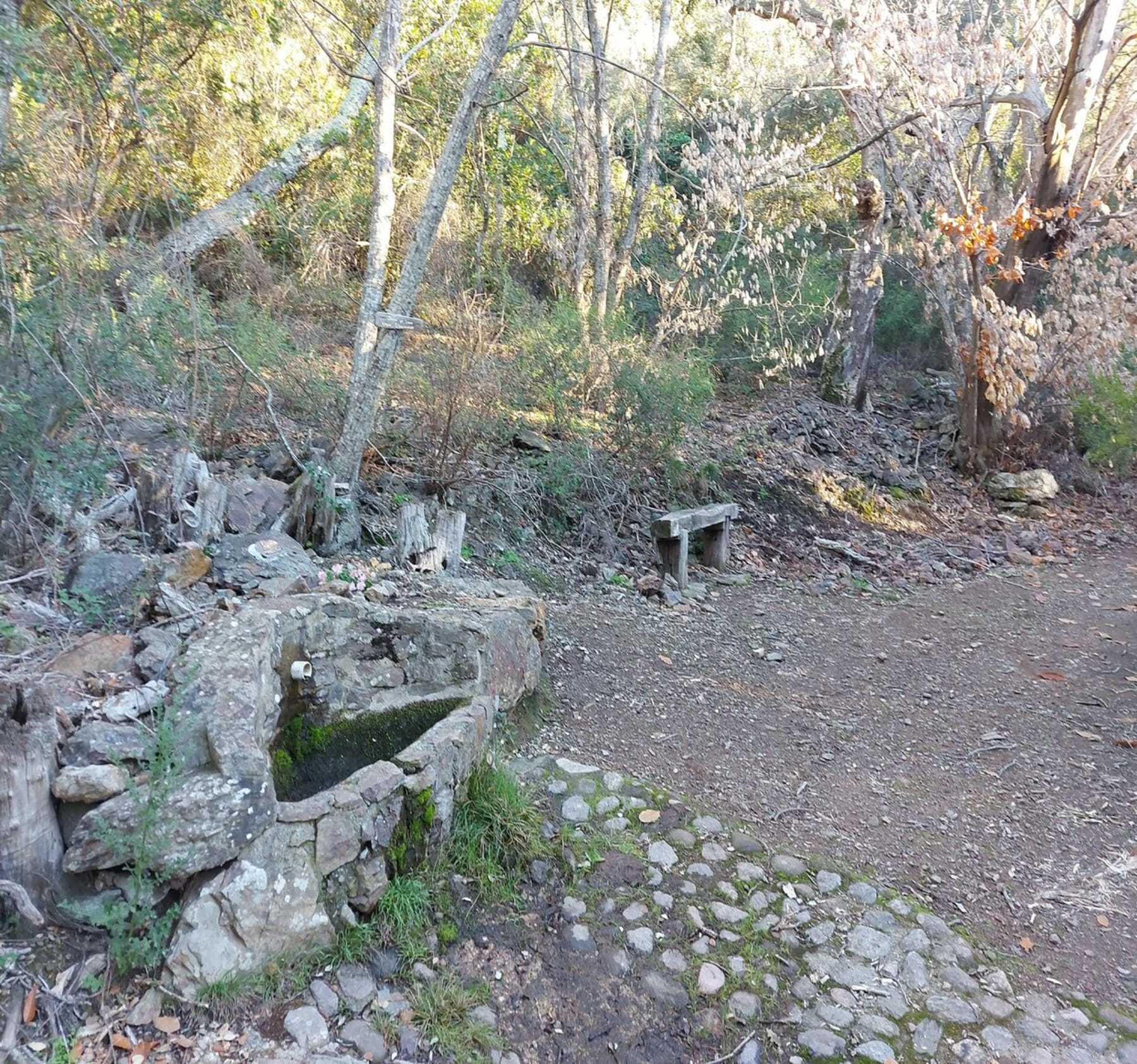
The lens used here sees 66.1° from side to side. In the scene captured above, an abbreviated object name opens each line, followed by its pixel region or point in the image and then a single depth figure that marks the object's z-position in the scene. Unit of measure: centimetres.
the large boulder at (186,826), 269
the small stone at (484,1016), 290
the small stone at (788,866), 380
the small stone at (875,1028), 303
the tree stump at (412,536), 559
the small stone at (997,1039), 297
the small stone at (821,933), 343
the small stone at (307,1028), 262
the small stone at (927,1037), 298
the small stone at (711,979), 318
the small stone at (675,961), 326
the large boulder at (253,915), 264
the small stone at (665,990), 313
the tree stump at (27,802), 262
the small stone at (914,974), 322
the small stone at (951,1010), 308
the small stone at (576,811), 395
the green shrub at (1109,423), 1043
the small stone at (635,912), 346
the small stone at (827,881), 371
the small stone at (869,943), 336
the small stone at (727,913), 351
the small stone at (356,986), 282
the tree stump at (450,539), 582
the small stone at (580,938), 329
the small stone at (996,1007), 310
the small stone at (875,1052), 294
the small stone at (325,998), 275
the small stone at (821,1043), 297
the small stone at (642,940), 332
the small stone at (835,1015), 307
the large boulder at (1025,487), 1048
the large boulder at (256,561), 446
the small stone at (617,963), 321
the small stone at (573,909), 341
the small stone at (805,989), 318
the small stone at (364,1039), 269
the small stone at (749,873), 373
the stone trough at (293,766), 273
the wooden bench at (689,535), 720
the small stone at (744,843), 391
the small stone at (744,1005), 310
